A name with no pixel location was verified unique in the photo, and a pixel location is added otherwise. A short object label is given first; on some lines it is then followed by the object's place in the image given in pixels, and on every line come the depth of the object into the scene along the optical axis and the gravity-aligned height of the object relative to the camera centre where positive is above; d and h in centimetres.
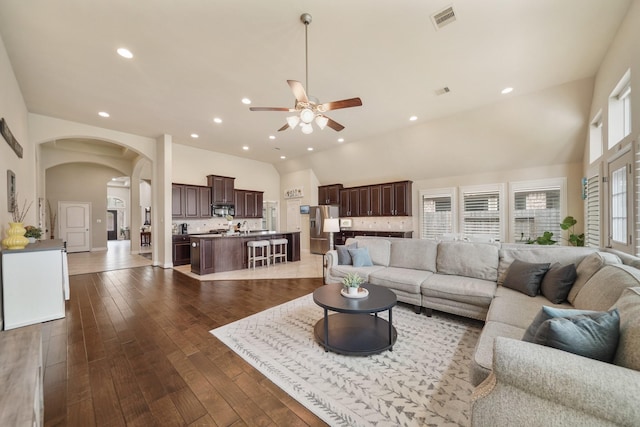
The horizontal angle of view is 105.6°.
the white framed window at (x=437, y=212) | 646 -4
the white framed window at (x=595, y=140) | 412 +119
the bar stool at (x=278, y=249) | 660 -107
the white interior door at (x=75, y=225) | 880 -41
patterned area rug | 164 -135
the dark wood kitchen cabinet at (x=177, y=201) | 673 +33
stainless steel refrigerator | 825 -48
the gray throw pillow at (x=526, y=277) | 261 -75
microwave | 771 +7
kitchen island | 555 -95
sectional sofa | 98 -76
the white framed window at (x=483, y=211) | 583 -2
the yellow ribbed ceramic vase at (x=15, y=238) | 303 -30
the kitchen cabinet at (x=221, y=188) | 758 +77
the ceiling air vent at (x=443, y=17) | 246 +202
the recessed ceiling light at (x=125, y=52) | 304 +205
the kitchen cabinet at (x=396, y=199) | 699 +35
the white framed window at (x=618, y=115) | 299 +121
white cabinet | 290 -89
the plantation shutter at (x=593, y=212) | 352 -4
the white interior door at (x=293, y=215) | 944 -13
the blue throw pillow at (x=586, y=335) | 112 -60
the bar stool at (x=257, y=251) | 609 -104
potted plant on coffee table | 254 -76
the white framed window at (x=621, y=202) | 250 +8
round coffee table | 227 -128
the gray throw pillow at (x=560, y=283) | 236 -73
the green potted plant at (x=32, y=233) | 390 -32
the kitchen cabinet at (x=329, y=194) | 844 +62
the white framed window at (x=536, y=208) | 520 +4
